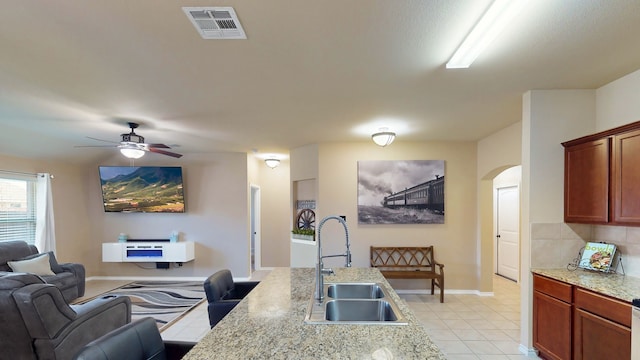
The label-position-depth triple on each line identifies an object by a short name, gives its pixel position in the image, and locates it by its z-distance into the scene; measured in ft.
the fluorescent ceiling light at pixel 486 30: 5.29
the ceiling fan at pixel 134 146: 12.94
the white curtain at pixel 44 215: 17.28
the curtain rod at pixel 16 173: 15.78
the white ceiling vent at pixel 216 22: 5.51
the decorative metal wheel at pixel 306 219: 18.86
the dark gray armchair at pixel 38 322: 7.68
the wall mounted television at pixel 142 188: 19.36
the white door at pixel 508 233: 20.10
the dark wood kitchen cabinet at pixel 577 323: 6.71
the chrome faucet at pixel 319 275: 6.24
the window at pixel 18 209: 16.06
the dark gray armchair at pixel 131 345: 4.16
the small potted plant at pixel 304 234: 17.90
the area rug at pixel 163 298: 13.71
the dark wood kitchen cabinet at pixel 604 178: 7.60
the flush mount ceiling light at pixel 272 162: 21.02
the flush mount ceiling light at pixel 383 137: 13.48
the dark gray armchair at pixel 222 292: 7.88
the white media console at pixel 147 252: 19.06
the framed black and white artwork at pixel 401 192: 16.74
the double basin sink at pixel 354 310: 5.42
